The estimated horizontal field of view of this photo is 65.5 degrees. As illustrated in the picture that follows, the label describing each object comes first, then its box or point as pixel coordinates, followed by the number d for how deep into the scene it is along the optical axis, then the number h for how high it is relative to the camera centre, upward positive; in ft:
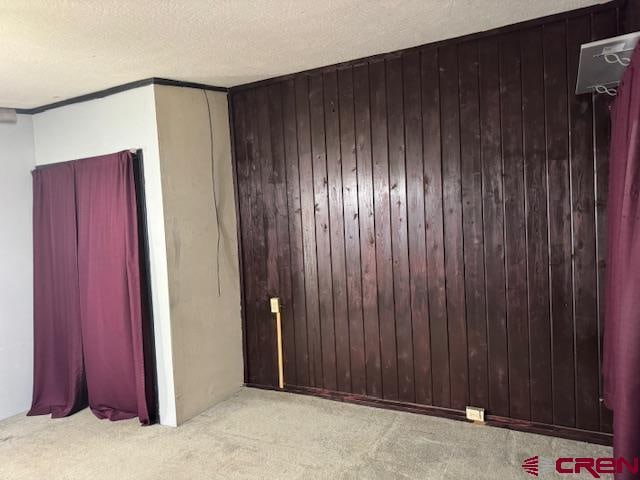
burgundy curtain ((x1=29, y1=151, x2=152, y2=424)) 10.94 -1.15
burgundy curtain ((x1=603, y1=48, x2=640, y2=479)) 4.82 -0.71
